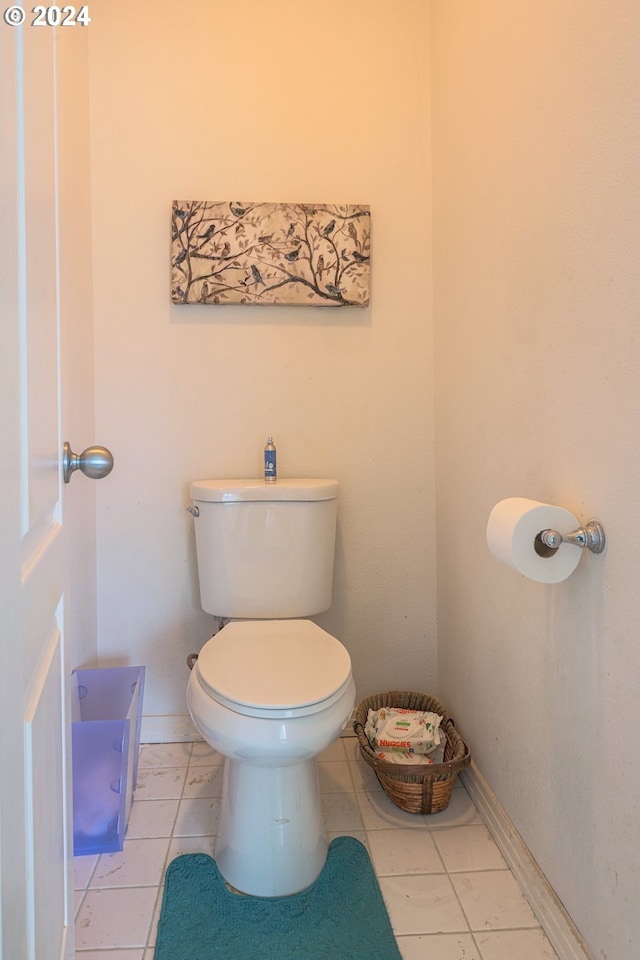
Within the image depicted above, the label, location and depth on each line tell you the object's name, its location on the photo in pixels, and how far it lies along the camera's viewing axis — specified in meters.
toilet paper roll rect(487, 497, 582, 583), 0.99
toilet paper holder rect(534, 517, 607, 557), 0.95
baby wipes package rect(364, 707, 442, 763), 1.58
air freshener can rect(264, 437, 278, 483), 1.77
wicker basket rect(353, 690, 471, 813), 1.46
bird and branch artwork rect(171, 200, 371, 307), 1.79
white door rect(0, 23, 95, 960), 0.52
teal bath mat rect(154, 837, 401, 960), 1.12
